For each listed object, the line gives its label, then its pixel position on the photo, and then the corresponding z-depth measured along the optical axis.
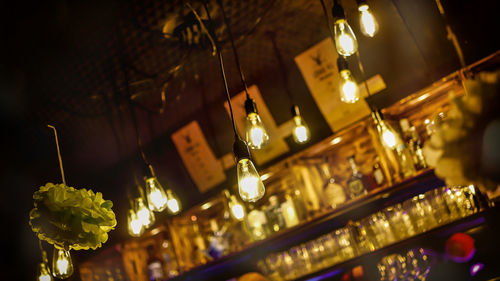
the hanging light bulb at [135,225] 3.17
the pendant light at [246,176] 1.92
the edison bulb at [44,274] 3.68
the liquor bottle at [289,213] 3.96
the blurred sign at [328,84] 3.66
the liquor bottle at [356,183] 3.67
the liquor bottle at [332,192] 3.77
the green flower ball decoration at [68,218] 2.03
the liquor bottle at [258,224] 4.10
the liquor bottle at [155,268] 4.74
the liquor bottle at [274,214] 4.07
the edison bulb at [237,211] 3.63
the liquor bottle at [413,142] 3.48
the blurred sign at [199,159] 4.44
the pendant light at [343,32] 2.18
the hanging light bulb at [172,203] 3.36
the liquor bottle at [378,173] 3.57
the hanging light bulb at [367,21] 2.28
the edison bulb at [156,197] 2.80
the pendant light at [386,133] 2.89
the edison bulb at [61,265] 2.78
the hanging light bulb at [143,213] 3.13
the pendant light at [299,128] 3.12
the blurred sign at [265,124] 4.04
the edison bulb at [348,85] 2.69
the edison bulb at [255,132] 2.36
